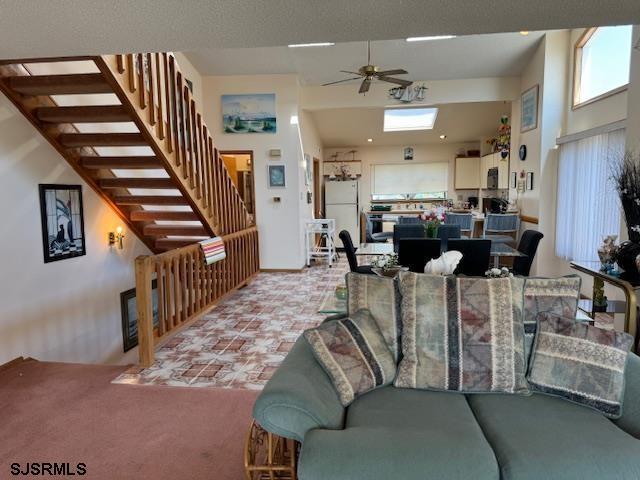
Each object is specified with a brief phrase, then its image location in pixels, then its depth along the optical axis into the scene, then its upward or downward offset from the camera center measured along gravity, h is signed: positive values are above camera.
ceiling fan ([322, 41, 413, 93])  4.55 +1.37
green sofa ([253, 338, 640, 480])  1.44 -0.89
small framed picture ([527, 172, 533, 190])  6.23 +0.25
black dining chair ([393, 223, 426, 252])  5.09 -0.38
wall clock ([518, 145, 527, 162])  6.48 +0.70
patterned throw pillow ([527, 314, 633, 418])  1.80 -0.73
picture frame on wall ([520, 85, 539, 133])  6.01 +1.29
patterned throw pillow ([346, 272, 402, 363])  2.13 -0.52
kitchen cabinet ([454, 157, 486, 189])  9.28 +0.57
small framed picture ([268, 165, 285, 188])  6.91 +0.40
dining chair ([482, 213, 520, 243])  6.44 -0.38
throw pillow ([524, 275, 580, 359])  2.07 -0.50
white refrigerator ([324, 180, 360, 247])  9.44 -0.09
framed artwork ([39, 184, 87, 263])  3.77 -0.17
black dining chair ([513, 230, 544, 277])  4.29 -0.56
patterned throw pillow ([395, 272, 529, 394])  1.96 -0.65
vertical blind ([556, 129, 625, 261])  4.59 +0.01
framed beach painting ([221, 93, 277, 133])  6.81 +1.41
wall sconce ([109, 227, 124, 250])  4.71 -0.39
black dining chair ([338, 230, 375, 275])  4.71 -0.56
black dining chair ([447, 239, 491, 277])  3.81 -0.51
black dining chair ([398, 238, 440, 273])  3.90 -0.49
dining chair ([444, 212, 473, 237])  6.41 -0.33
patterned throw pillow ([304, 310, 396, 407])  1.91 -0.72
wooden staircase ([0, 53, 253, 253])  3.17 +0.59
